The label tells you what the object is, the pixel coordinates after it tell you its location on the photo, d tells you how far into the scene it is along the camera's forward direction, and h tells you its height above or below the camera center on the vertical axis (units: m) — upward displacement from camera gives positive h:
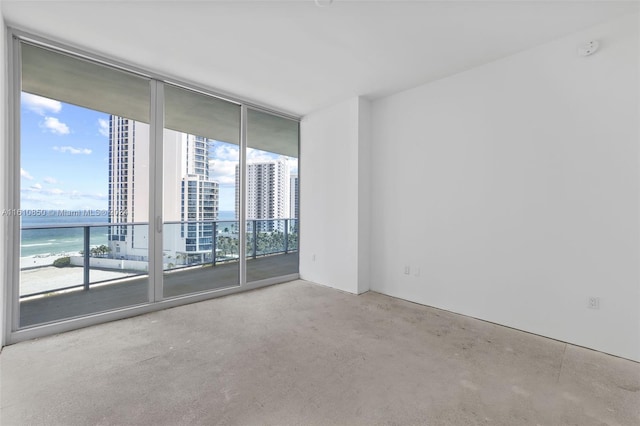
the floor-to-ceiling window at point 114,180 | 2.63 +0.41
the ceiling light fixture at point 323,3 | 2.04 +1.57
